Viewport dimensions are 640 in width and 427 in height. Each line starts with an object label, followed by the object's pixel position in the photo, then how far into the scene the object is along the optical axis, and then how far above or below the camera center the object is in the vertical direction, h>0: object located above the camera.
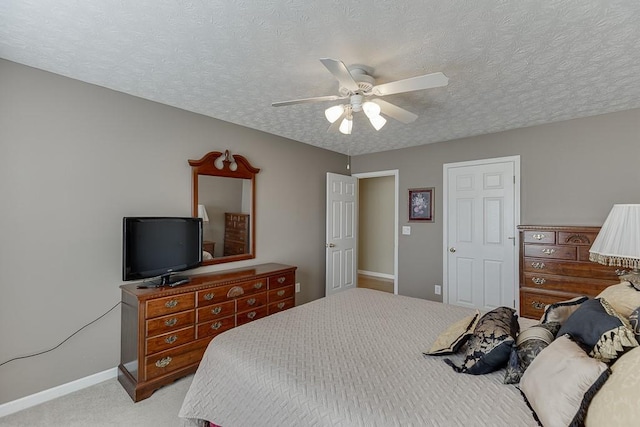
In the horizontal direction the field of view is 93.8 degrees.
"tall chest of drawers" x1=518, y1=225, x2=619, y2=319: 2.79 -0.49
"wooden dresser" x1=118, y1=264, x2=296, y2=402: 2.27 -0.91
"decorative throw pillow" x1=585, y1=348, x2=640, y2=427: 0.80 -0.50
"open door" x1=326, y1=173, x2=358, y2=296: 4.51 -0.26
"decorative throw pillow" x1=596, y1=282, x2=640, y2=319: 1.36 -0.38
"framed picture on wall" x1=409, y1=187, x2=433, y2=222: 4.27 +0.18
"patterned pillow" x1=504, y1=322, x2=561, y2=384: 1.25 -0.58
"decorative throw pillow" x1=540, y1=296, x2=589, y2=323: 1.54 -0.49
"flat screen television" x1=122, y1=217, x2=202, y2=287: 2.36 -0.29
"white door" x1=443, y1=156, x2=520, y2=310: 3.61 -0.19
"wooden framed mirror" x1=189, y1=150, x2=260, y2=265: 3.10 +0.12
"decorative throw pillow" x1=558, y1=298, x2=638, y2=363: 1.02 -0.42
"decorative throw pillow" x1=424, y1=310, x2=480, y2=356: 1.50 -0.63
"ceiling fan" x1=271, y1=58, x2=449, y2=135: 1.69 +0.79
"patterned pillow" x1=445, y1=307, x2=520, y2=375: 1.32 -0.58
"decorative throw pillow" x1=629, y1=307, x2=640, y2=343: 1.11 -0.40
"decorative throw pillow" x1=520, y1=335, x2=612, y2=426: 0.92 -0.55
